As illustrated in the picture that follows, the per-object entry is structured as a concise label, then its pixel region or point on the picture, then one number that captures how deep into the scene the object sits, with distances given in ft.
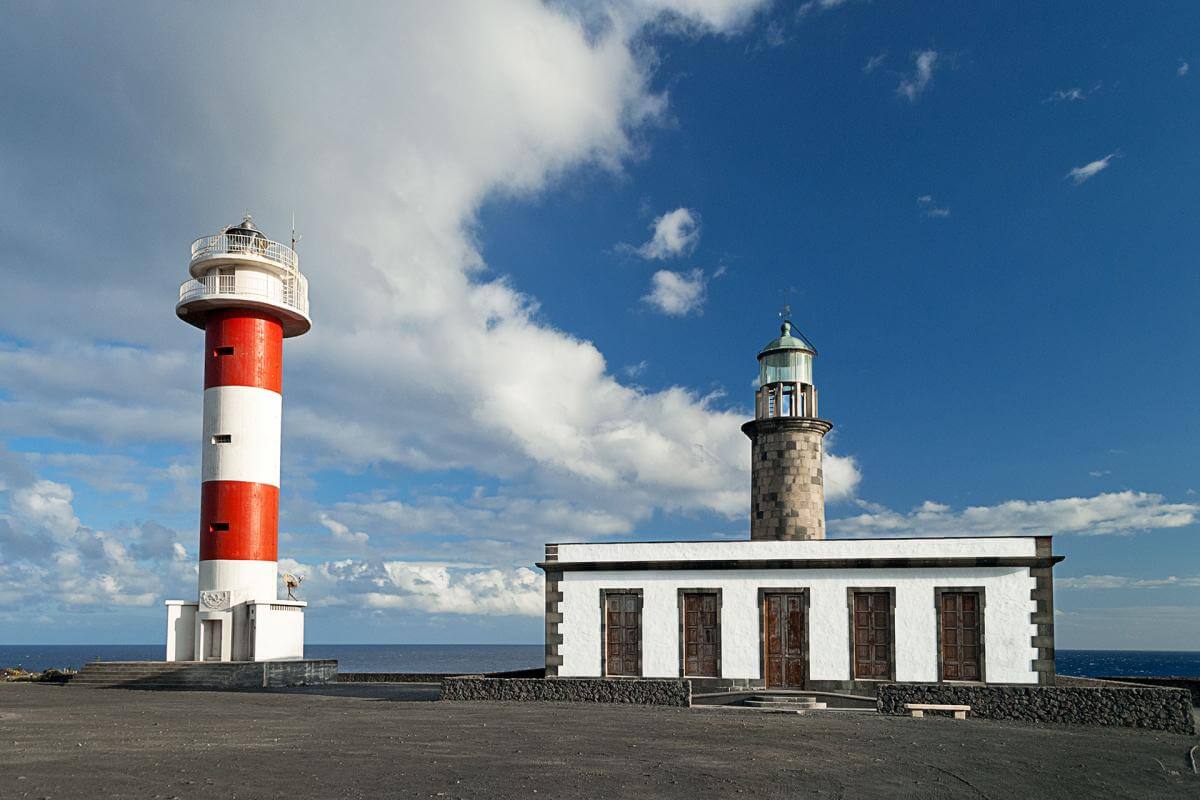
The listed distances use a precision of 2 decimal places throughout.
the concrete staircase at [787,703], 68.44
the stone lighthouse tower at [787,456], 89.61
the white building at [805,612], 71.97
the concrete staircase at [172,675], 94.89
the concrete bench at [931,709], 64.25
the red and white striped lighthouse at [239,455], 99.35
